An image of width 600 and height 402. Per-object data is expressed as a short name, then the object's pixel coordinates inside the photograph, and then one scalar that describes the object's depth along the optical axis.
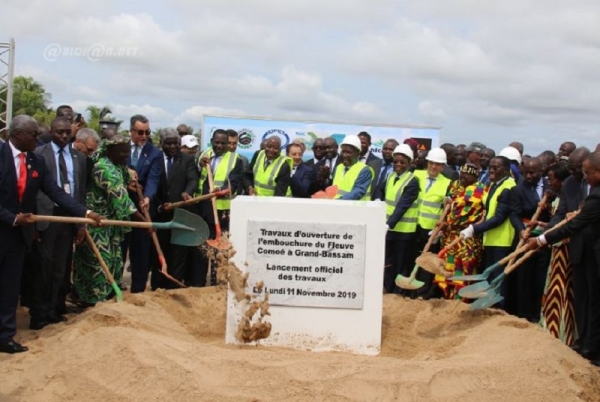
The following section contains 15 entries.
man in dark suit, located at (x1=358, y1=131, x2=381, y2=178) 10.38
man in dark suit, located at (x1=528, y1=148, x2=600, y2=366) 6.28
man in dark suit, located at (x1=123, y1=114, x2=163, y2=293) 8.33
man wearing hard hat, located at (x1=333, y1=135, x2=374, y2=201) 8.00
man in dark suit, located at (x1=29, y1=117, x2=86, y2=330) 6.79
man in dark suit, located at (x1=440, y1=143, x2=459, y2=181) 11.16
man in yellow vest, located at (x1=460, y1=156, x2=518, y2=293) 7.70
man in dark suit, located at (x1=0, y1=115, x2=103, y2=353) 5.91
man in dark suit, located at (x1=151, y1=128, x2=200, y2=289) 8.54
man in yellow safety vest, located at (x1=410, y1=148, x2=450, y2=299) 8.49
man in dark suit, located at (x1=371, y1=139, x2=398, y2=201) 9.13
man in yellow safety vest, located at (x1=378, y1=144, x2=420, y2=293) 8.45
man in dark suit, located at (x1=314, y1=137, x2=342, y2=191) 9.47
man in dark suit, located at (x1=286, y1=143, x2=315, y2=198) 9.29
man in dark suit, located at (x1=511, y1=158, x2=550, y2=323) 7.77
